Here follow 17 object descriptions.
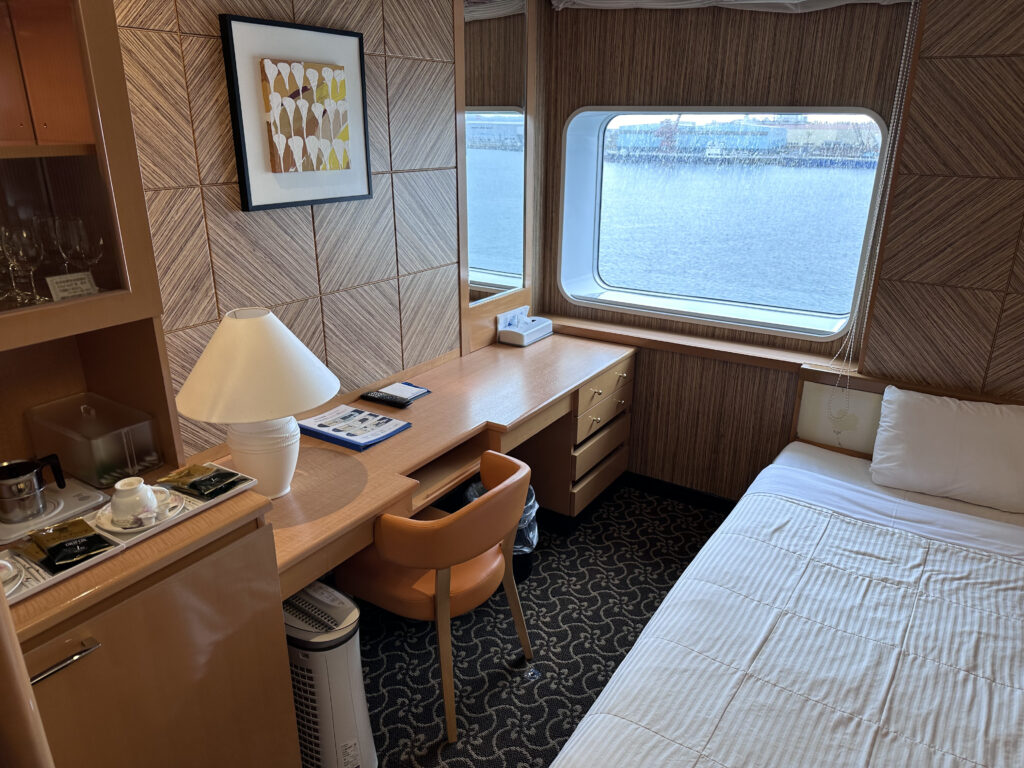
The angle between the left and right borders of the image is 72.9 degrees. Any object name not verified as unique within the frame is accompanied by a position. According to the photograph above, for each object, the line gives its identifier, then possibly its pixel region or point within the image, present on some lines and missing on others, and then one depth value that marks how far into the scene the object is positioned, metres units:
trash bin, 2.68
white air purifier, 1.80
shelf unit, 1.37
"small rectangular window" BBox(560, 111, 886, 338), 3.02
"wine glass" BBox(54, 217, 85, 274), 1.47
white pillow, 2.45
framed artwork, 2.02
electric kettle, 1.45
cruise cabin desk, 1.84
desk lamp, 1.67
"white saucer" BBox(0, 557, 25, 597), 1.24
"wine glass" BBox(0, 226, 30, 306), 1.40
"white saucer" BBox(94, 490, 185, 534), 1.41
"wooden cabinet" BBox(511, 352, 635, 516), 3.04
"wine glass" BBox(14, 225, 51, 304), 1.42
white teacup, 1.42
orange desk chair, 1.88
